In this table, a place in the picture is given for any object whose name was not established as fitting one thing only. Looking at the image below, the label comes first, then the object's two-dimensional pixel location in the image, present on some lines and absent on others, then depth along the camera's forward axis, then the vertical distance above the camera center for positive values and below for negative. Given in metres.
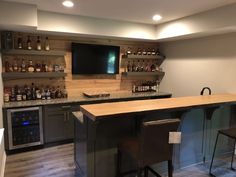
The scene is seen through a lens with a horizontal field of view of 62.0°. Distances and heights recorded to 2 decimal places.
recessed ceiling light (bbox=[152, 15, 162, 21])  3.63 +1.05
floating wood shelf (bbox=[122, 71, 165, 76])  4.71 -0.02
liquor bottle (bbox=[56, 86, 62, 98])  4.02 -0.46
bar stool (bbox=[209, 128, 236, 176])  2.53 -0.78
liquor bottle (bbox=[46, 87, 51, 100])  3.90 -0.47
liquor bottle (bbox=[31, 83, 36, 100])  3.80 -0.42
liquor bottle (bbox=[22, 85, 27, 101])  3.72 -0.44
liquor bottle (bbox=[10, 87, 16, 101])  3.64 -0.45
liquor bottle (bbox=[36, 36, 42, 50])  3.76 +0.50
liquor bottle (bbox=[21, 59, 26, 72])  3.71 +0.10
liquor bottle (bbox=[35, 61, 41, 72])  3.84 +0.08
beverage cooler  3.23 -0.95
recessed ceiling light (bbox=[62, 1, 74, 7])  2.87 +1.01
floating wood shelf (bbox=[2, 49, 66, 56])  3.46 +0.35
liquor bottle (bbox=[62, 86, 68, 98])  4.10 -0.45
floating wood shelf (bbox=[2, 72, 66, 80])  3.47 -0.07
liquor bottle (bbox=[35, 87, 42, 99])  3.84 -0.44
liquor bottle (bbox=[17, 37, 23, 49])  3.63 +0.52
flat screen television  4.21 +0.30
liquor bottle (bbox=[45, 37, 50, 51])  3.85 +0.52
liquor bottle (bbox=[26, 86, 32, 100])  3.77 -0.44
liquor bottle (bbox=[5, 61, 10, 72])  3.59 +0.09
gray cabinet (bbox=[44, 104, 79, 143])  3.53 -0.94
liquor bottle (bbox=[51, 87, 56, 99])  3.98 -0.46
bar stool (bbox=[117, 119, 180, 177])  1.87 -0.72
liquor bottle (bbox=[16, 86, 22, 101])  3.67 -0.45
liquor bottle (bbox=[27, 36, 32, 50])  3.71 +0.51
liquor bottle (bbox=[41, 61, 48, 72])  3.91 +0.09
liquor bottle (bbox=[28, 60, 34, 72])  3.74 +0.09
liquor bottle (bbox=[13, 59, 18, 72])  3.65 +0.09
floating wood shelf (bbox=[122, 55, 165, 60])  4.65 +0.39
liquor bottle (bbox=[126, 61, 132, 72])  4.84 +0.11
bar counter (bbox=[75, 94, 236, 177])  2.20 -0.71
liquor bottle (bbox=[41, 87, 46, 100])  3.87 -0.47
